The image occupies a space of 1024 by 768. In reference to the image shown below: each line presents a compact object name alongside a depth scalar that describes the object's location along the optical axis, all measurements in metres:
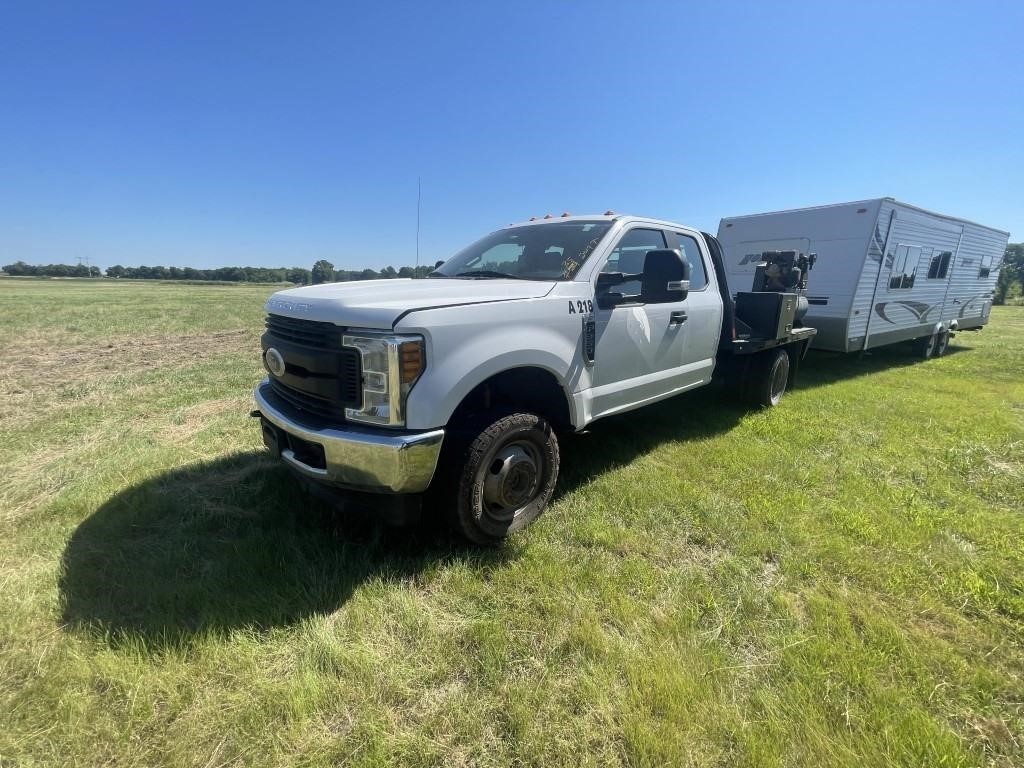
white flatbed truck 2.22
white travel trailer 7.17
